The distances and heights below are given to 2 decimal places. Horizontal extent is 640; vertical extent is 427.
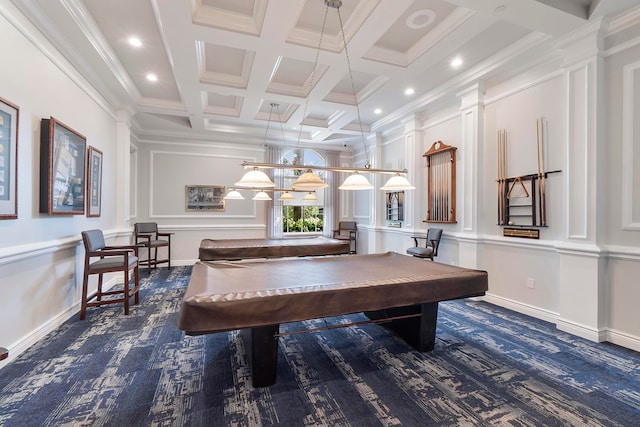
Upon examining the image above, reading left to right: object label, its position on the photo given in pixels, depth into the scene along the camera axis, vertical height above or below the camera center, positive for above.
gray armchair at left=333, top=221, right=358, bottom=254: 7.61 -0.45
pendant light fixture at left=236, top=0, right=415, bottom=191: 2.81 +0.39
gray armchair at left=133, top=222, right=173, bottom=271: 5.55 -0.48
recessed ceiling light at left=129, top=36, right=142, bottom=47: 3.26 +1.98
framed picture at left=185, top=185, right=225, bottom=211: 6.77 +0.40
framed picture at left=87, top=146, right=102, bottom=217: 3.84 +0.45
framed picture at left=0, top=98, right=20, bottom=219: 2.27 +0.44
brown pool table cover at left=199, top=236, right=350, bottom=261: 3.99 -0.51
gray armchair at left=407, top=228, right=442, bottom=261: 4.64 -0.56
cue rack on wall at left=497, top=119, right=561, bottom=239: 3.41 +0.22
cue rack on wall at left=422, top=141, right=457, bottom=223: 4.68 +0.54
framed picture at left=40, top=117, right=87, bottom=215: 2.83 +0.49
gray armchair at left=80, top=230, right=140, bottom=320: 3.31 -0.59
